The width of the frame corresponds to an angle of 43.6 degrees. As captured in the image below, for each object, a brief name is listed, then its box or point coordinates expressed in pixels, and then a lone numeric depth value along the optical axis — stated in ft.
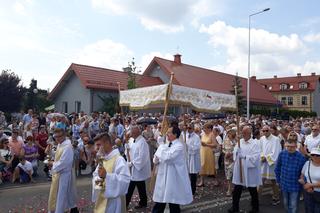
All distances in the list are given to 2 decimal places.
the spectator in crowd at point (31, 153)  42.80
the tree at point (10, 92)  106.42
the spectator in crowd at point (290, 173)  22.74
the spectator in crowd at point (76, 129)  51.16
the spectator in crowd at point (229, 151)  33.71
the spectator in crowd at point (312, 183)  20.93
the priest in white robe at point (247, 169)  27.32
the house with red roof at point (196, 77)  133.30
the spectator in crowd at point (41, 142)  48.78
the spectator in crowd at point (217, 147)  40.10
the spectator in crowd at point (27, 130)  48.91
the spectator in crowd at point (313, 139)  35.53
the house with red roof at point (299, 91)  242.37
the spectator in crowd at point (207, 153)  38.09
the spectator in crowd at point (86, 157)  44.86
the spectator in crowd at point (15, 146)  41.63
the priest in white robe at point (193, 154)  33.94
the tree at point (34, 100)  103.76
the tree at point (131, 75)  101.09
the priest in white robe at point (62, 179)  22.18
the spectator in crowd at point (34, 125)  51.32
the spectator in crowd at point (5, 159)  40.11
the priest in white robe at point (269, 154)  32.45
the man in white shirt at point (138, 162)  27.78
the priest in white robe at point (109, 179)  17.07
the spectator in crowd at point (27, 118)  57.51
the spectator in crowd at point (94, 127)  53.74
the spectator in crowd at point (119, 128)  53.93
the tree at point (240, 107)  119.65
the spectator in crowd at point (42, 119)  61.16
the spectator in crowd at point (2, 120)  60.77
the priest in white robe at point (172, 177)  22.50
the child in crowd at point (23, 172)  40.09
